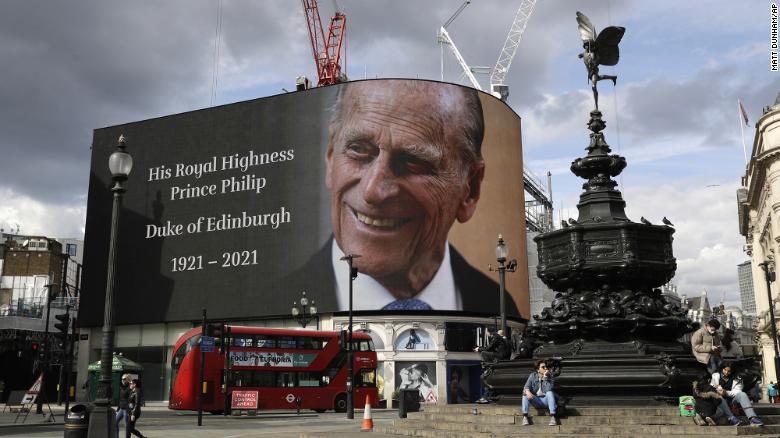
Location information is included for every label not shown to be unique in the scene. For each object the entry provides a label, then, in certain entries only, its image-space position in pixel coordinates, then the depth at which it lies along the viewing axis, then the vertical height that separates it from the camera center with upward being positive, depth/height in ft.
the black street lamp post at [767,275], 110.46 +14.75
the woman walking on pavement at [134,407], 58.45 -2.79
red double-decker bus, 109.70 +0.80
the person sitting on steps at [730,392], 37.42 -1.13
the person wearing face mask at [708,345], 39.99 +1.42
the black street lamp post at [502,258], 68.39 +10.98
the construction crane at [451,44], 313.83 +144.37
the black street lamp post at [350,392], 97.35 -2.61
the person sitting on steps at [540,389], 39.27 -0.99
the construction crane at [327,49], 246.88 +111.84
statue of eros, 48.65 +22.07
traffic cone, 64.03 -4.37
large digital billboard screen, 174.29 +43.02
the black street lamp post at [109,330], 37.78 +2.49
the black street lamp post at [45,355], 117.55 +3.51
